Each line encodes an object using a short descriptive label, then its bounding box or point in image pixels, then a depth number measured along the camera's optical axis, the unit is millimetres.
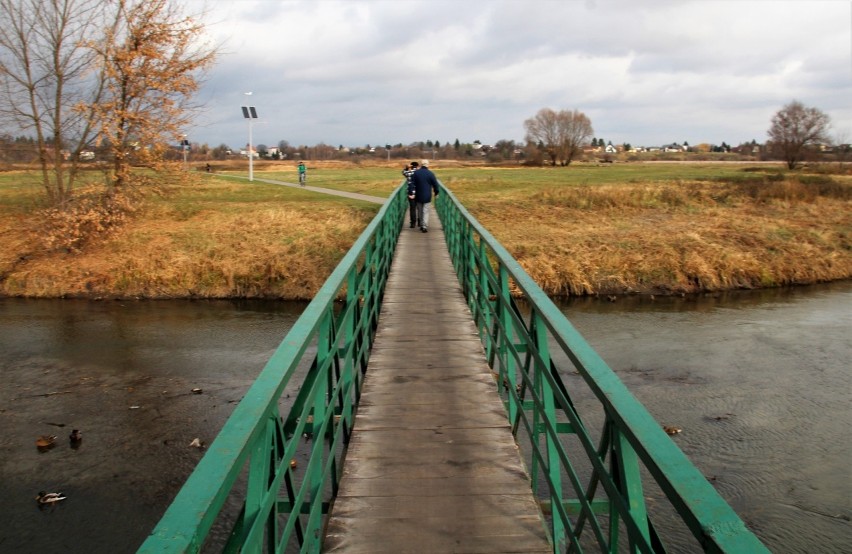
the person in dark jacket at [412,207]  17744
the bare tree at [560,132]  93062
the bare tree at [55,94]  22469
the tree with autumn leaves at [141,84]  21797
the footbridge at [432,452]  2234
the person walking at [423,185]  16016
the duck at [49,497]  8047
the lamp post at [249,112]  46594
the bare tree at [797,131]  70000
